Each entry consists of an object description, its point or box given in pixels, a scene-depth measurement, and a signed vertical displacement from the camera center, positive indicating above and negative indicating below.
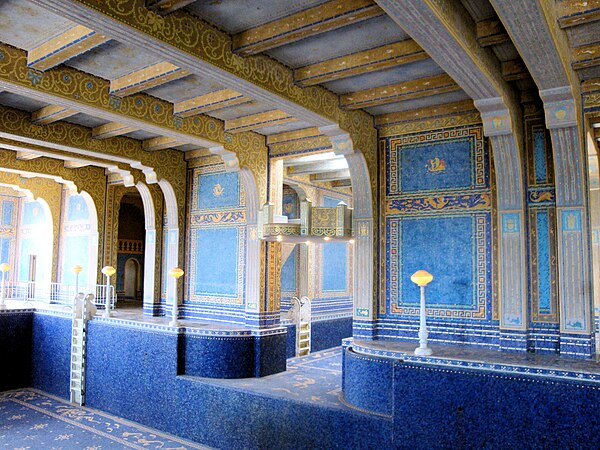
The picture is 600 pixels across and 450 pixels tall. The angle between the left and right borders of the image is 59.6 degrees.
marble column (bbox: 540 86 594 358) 4.89 +0.14
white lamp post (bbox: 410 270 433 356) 4.75 -0.53
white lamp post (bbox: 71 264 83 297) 9.11 -0.16
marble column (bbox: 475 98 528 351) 5.33 +0.19
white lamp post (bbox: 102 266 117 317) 8.27 -0.39
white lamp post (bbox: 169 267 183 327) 7.15 -0.68
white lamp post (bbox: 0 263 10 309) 9.09 -0.36
